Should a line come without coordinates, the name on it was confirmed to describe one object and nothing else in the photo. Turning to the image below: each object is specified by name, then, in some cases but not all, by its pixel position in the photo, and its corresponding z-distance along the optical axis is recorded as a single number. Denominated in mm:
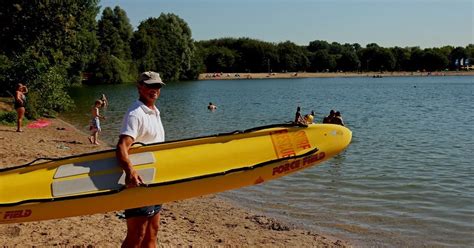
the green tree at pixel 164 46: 98000
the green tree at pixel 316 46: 196625
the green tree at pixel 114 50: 85938
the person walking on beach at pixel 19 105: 18236
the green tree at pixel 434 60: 164000
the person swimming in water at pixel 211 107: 38312
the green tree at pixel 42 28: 34125
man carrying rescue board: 4645
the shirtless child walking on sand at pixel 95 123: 17312
